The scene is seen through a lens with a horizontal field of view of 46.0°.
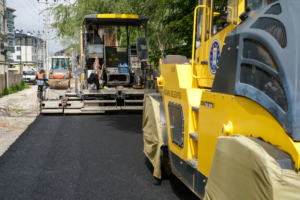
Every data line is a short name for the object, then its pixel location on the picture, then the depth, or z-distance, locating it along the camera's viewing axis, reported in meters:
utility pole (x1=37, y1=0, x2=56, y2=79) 42.79
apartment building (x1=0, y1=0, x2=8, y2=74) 41.59
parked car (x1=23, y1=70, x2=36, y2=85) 42.48
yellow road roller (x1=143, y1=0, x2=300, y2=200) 2.23
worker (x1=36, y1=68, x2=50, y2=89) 15.43
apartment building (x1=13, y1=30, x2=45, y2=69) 105.94
